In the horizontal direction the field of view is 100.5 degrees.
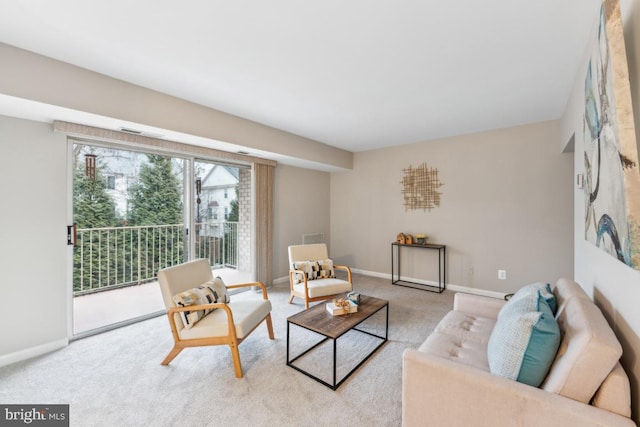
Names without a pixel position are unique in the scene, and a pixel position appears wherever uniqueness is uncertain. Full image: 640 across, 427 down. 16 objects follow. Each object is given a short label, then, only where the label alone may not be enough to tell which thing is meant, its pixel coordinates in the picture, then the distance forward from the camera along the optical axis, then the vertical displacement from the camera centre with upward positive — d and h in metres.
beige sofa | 0.98 -0.73
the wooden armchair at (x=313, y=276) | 3.16 -0.80
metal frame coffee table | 1.99 -0.88
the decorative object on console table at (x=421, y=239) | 4.30 -0.40
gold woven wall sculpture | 4.30 +0.45
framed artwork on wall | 0.90 +0.27
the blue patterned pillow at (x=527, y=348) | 1.19 -0.62
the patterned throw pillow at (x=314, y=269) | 3.45 -0.72
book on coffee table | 2.33 -0.83
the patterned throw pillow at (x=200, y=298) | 2.10 -0.69
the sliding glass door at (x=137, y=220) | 2.98 -0.07
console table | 4.12 -0.89
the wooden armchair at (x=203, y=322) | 2.05 -0.86
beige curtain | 4.11 -0.10
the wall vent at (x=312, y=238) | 5.04 -0.46
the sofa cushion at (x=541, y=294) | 1.62 -0.51
